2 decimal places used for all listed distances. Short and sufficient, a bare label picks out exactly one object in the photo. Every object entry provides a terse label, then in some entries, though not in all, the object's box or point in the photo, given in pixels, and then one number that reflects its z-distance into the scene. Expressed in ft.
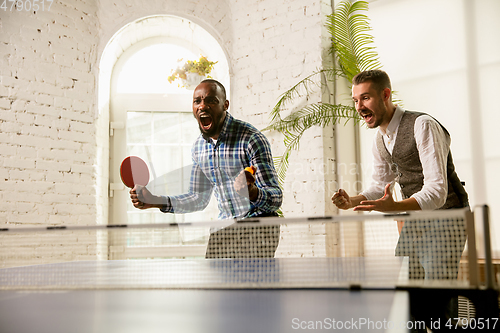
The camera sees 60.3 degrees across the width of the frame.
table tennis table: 2.16
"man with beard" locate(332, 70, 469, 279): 6.06
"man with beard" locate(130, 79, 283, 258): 7.89
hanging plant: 16.02
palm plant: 13.35
